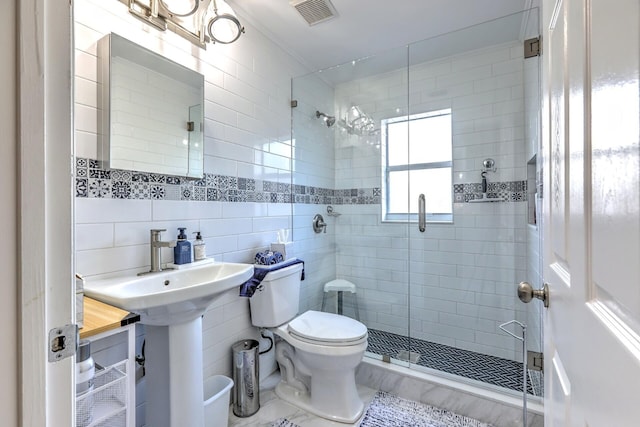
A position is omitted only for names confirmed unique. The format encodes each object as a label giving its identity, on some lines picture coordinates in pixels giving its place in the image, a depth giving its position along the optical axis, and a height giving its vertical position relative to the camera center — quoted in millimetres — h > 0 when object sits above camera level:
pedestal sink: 1110 -535
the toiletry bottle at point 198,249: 1496 -175
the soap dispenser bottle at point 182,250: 1418 -171
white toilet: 1633 -743
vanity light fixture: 1354 +968
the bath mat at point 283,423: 1627 -1148
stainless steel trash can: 1696 -962
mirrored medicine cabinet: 1199 +474
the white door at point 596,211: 321 +1
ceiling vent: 1757 +1246
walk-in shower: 2129 +170
